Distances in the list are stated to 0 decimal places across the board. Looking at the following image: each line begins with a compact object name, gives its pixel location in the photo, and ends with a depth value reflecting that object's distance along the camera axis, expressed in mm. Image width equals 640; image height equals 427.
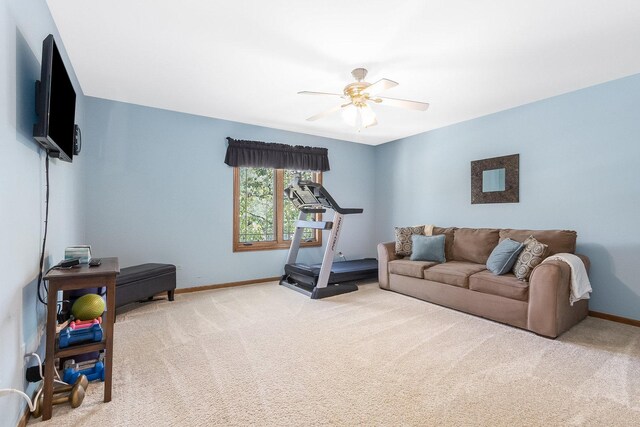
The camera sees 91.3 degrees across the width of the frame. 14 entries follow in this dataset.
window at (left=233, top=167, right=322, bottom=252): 4734
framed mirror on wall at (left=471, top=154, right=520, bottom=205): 4047
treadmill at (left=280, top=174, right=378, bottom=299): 4109
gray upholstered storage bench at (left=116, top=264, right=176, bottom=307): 3231
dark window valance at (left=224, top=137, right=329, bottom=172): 4586
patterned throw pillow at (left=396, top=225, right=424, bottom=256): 4531
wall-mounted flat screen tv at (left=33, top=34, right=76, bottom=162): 1630
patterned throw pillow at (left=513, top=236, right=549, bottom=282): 3049
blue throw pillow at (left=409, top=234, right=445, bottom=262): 4203
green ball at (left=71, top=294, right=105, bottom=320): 2004
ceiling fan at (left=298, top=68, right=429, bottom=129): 2819
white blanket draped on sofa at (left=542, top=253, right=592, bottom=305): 2879
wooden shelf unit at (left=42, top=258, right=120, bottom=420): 1687
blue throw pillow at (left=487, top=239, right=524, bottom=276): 3301
